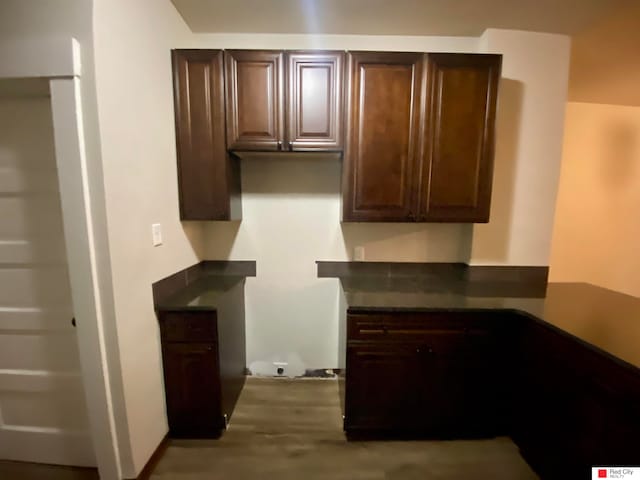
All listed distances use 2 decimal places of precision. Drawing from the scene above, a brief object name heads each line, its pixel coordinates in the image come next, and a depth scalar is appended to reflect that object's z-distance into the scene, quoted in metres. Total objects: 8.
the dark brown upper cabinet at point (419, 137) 1.73
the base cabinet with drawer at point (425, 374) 1.64
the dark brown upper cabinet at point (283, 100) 1.73
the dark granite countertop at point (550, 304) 1.23
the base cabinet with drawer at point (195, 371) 1.64
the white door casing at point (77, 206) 1.14
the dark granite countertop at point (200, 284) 1.64
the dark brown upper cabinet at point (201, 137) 1.74
